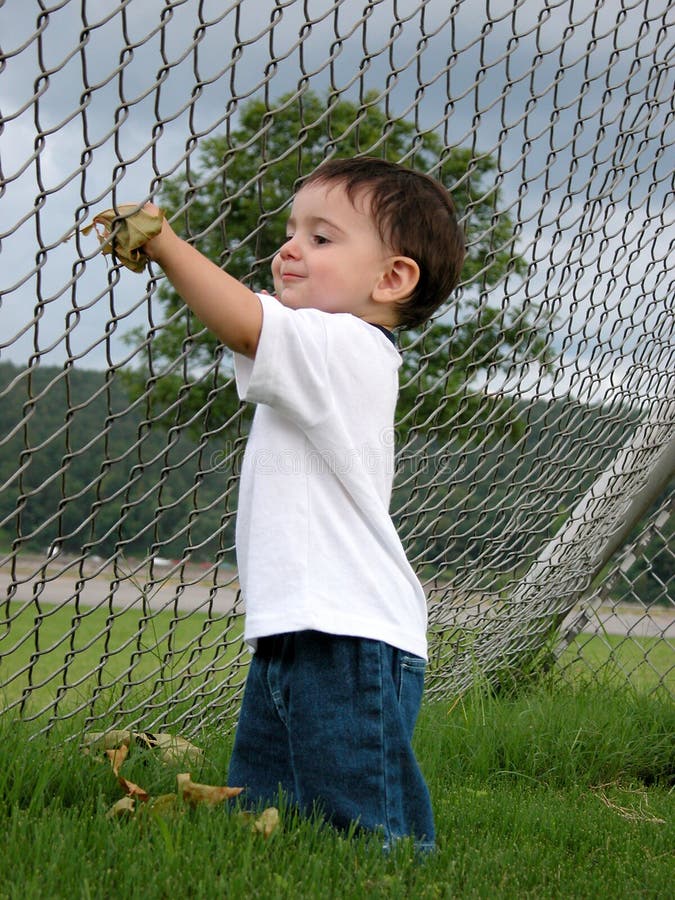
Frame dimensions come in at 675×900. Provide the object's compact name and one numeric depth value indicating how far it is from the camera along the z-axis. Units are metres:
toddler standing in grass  1.90
